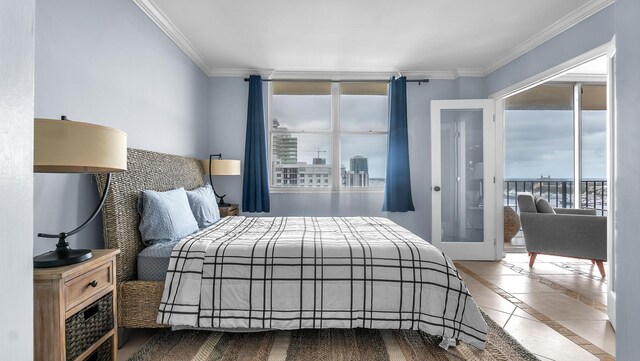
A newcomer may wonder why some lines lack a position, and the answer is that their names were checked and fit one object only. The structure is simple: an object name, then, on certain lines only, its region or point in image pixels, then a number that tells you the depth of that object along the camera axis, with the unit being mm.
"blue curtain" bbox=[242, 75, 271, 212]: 4336
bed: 1940
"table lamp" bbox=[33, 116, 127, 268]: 1269
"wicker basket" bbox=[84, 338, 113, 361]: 1572
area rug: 1909
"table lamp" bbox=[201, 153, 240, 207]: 3836
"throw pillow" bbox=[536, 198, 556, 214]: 3895
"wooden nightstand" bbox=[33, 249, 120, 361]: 1258
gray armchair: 3418
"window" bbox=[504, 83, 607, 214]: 4879
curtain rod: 4488
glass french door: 4207
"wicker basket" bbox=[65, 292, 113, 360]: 1370
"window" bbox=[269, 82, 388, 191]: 4613
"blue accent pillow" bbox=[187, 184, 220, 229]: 2932
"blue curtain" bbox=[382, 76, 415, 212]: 4375
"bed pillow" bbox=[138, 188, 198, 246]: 2229
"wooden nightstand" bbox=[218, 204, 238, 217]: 3865
